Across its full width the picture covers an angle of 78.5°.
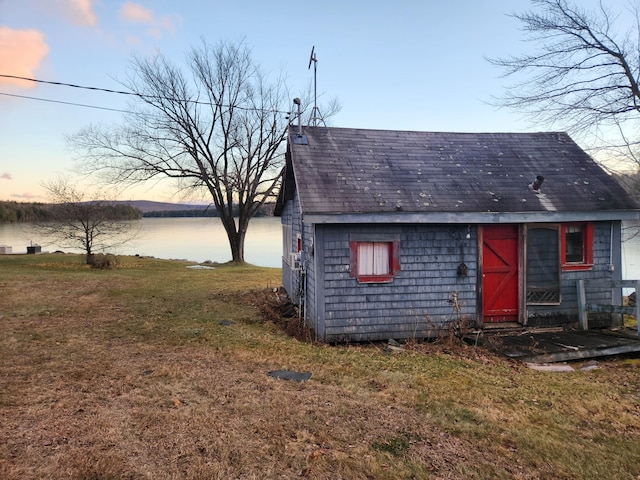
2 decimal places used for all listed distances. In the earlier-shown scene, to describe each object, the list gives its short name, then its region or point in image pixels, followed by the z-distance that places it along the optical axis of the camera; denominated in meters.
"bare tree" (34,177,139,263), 20.92
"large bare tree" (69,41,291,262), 25.09
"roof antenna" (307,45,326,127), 11.45
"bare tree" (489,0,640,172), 14.15
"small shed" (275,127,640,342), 8.16
